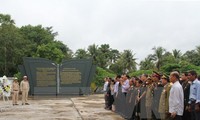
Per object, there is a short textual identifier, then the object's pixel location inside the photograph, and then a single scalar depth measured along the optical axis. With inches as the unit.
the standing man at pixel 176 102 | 165.9
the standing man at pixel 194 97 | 183.3
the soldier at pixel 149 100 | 219.4
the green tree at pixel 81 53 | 1257.1
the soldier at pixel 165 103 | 175.8
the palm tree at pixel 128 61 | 1312.1
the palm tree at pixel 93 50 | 1318.3
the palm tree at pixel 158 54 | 1235.0
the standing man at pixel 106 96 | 393.3
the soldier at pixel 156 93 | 212.1
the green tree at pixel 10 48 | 938.7
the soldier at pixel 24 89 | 468.5
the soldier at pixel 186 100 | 192.7
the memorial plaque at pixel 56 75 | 643.1
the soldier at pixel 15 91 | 459.5
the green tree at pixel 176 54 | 1316.0
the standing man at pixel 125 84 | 304.5
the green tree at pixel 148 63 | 1225.6
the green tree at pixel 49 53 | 994.5
